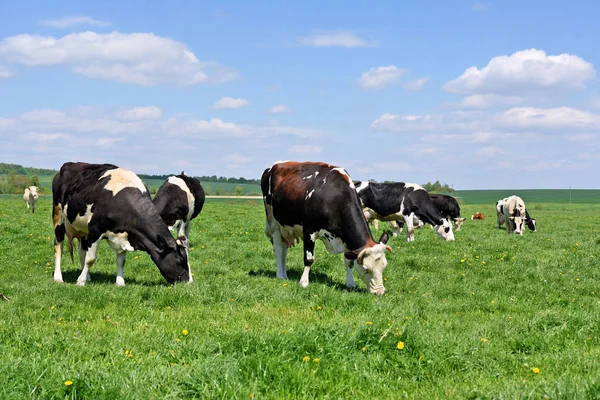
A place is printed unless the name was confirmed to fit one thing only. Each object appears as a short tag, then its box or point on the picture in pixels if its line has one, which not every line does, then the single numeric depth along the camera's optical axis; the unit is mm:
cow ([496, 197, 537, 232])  31328
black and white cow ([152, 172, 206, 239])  17148
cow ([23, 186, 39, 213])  30244
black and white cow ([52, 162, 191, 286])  10594
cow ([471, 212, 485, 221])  44006
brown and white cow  10156
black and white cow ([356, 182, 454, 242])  21562
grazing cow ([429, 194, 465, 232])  30594
